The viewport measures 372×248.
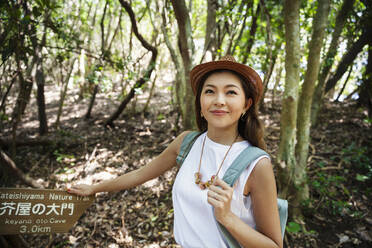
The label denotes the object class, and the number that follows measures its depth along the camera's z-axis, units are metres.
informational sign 1.64
